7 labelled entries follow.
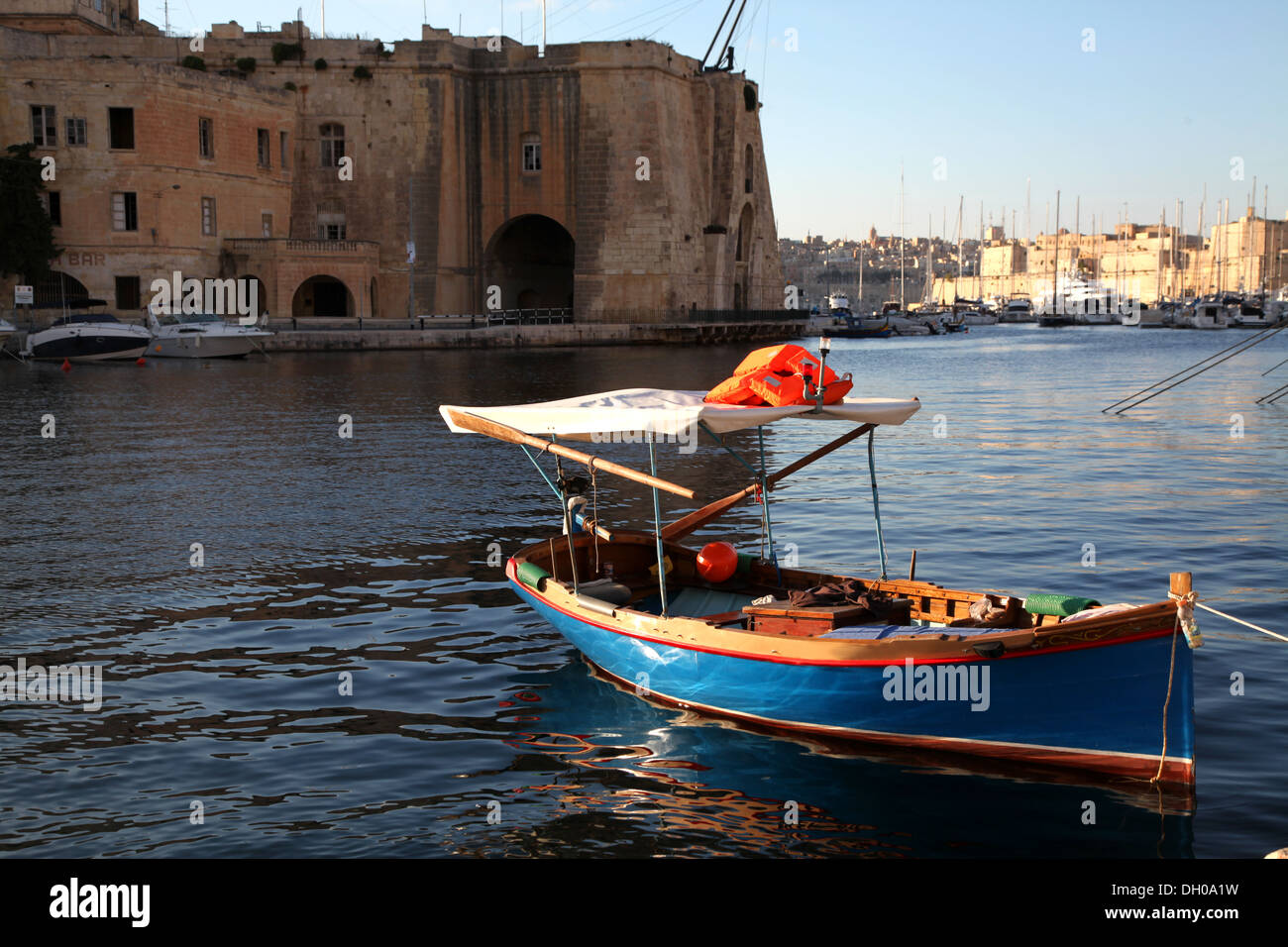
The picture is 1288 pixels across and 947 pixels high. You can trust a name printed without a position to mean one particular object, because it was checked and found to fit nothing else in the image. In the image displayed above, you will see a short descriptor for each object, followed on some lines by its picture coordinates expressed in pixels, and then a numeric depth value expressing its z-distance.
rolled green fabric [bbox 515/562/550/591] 10.31
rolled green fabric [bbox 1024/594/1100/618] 8.27
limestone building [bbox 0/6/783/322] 50.62
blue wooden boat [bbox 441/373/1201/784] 7.50
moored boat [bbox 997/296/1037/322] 120.25
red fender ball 10.45
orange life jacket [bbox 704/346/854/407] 9.35
